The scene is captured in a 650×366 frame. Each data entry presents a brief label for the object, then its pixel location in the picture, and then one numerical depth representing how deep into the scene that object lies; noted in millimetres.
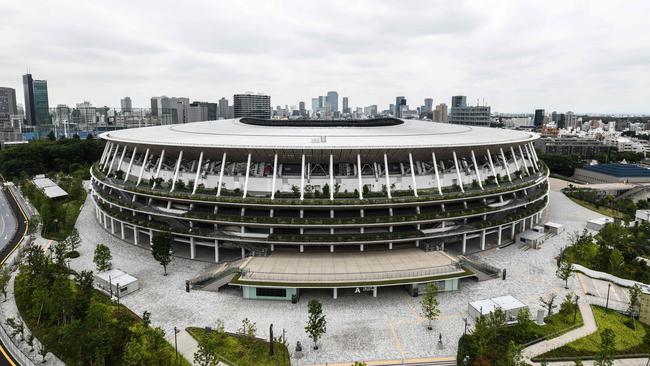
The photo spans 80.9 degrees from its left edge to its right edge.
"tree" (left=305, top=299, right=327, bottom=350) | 33688
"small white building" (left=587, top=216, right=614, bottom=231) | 69062
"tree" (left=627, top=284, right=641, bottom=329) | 39625
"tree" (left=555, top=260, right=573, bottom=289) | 45062
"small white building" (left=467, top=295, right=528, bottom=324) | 38375
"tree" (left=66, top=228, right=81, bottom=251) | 55325
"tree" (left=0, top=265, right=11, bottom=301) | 42562
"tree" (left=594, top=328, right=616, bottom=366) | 30275
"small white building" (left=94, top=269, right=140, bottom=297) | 43781
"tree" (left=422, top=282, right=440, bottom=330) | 37094
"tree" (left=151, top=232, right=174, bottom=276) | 47375
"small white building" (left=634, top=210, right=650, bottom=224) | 71825
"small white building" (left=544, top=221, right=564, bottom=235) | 66938
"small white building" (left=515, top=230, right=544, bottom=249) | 59562
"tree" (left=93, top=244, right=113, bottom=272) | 46844
